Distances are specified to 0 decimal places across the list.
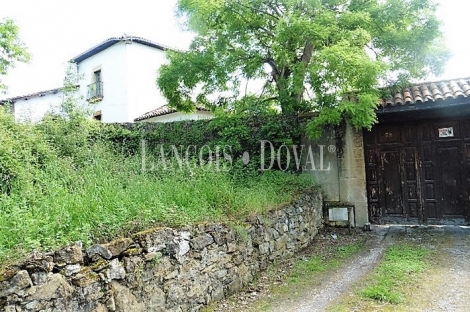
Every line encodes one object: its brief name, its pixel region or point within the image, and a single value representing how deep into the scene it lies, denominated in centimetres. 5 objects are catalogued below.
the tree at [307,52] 643
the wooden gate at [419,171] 713
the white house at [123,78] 1627
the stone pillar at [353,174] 770
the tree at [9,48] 985
